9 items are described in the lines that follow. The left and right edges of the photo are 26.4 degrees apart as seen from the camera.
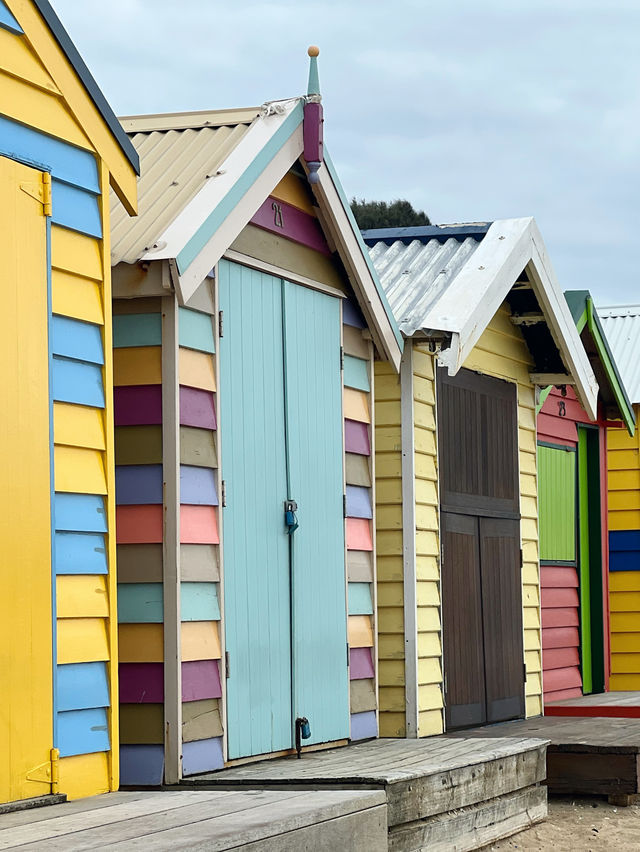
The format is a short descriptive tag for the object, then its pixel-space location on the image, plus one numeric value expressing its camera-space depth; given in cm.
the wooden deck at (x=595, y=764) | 827
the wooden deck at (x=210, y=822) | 423
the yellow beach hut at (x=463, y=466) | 855
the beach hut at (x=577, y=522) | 1189
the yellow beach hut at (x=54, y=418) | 502
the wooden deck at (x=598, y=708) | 1082
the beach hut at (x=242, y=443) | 628
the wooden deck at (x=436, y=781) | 600
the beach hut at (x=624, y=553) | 1376
